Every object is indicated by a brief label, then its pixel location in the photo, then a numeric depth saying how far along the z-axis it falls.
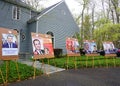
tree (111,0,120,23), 13.18
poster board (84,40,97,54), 6.61
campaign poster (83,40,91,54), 6.59
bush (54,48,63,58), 8.84
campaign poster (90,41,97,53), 6.69
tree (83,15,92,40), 19.50
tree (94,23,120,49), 11.88
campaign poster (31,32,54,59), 4.25
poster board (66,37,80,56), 5.85
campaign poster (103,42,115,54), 7.16
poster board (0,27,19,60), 3.43
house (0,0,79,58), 9.19
